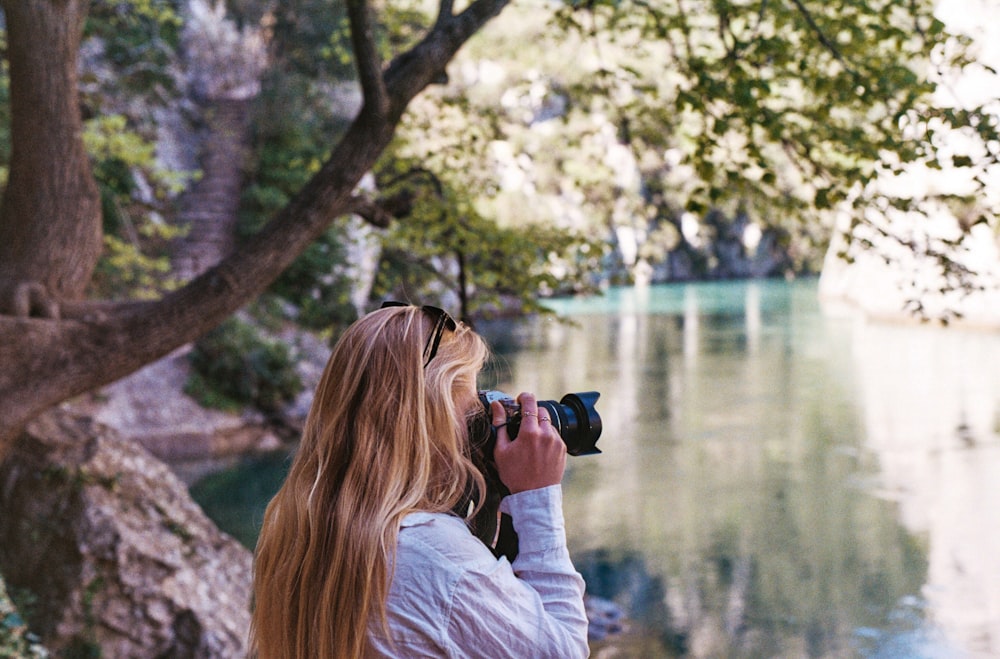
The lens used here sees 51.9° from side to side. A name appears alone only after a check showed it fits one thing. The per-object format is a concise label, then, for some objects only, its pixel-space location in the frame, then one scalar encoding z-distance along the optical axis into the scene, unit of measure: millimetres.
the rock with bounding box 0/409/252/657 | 5145
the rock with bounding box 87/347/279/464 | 13609
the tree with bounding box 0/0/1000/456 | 4113
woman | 1236
